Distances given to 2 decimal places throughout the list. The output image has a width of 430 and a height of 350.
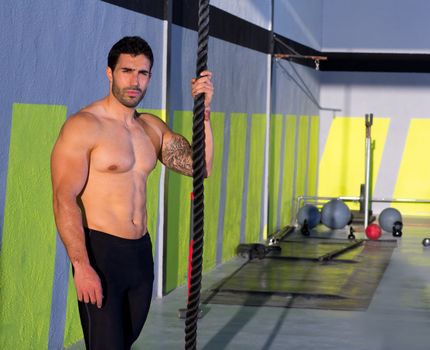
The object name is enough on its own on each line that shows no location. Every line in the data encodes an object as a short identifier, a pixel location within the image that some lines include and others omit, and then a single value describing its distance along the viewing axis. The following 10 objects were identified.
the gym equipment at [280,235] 12.61
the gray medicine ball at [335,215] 14.22
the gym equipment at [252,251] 11.34
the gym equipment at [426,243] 12.66
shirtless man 4.12
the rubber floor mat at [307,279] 8.78
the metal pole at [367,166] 13.52
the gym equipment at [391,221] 13.73
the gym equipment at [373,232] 13.16
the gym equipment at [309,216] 14.14
